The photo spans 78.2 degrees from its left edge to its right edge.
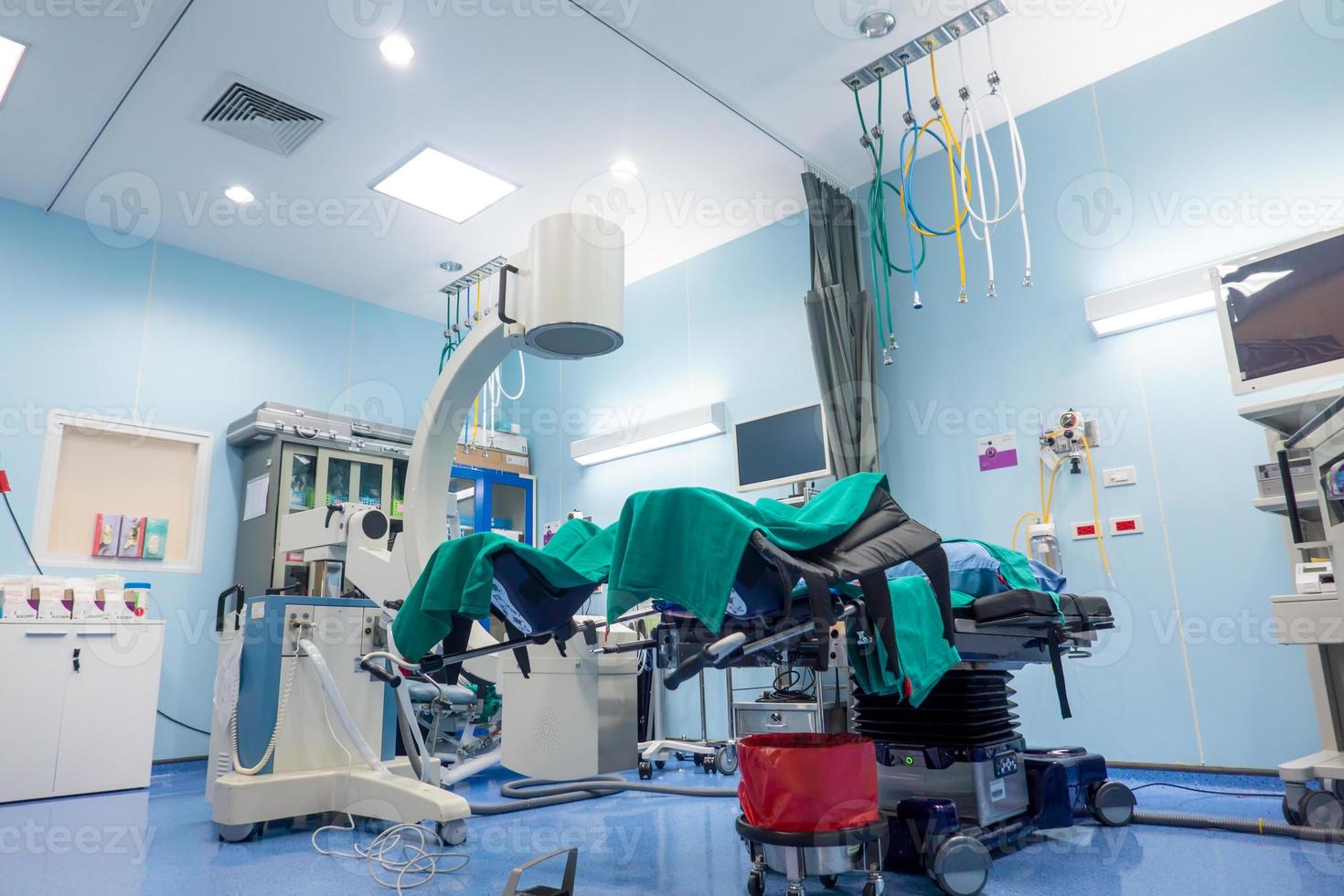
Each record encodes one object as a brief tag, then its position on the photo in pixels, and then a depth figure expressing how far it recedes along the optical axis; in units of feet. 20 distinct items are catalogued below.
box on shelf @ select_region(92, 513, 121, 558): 15.75
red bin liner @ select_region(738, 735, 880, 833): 6.04
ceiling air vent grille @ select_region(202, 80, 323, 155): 13.39
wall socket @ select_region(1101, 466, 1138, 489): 12.15
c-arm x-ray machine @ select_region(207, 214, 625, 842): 7.62
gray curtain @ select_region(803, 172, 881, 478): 14.21
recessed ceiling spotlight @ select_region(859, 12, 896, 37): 12.03
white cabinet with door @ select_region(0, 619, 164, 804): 12.42
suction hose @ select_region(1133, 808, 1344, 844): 7.52
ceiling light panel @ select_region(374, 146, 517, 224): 15.38
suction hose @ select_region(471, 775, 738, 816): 10.77
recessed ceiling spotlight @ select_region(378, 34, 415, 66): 12.28
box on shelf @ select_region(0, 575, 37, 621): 12.70
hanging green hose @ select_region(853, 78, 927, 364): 12.36
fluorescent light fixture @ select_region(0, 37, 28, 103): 12.24
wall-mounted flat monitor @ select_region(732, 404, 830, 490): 14.57
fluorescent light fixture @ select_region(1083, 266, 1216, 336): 11.51
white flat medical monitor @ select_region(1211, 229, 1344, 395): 9.04
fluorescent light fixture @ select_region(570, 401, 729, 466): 17.46
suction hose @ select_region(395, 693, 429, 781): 10.00
